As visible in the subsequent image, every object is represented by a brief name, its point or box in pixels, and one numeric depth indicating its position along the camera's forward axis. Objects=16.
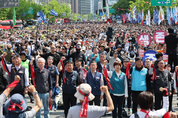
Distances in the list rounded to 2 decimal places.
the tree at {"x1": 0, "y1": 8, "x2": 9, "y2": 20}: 98.91
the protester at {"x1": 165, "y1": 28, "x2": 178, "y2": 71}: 19.39
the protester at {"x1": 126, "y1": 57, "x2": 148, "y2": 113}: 13.72
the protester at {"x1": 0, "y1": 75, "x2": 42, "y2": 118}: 7.36
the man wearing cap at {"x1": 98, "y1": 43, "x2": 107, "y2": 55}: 21.88
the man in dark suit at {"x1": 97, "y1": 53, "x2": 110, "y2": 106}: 16.48
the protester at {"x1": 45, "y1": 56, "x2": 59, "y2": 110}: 15.67
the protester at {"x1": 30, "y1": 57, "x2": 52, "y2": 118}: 14.05
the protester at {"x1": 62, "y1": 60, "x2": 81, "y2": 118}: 13.59
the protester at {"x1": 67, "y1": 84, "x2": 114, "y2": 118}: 7.90
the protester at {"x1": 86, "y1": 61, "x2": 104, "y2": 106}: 14.06
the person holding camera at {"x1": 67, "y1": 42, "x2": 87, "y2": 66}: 19.80
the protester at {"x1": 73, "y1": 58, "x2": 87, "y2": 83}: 14.20
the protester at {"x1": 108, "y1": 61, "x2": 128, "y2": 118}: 13.77
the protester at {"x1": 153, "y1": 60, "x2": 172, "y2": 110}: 13.85
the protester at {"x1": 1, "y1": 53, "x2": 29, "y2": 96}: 14.14
